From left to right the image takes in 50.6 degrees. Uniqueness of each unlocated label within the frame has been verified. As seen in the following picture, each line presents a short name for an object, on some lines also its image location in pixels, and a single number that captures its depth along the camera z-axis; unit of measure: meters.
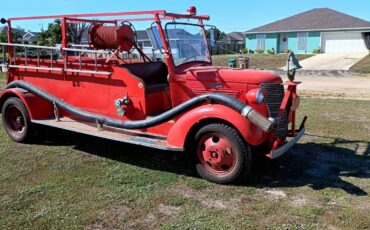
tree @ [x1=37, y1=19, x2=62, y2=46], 25.03
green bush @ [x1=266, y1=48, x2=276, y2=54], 41.92
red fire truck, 4.73
